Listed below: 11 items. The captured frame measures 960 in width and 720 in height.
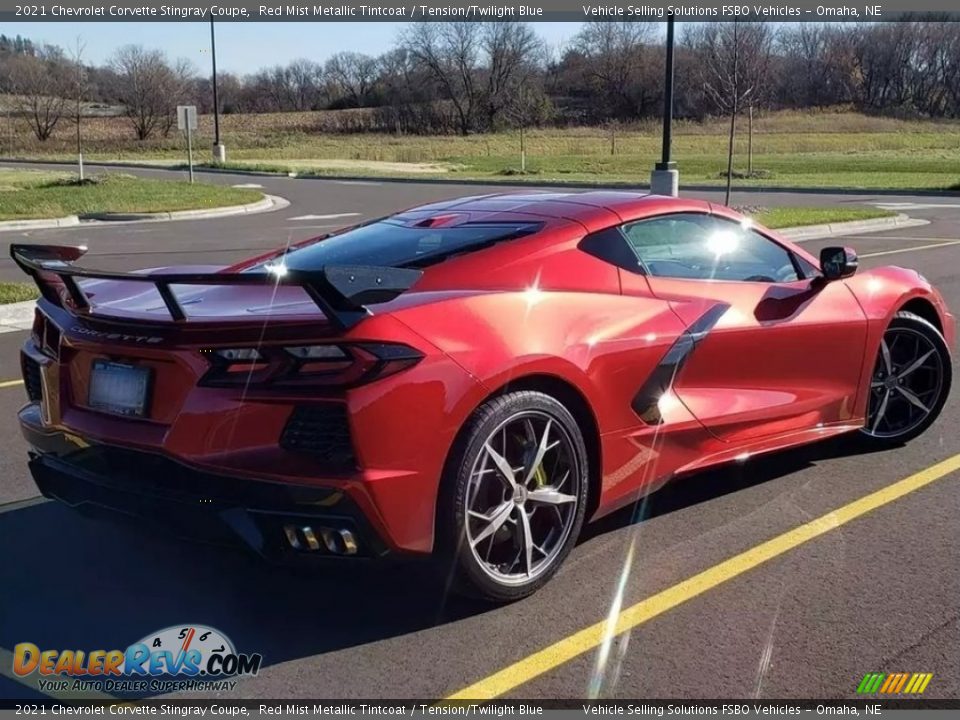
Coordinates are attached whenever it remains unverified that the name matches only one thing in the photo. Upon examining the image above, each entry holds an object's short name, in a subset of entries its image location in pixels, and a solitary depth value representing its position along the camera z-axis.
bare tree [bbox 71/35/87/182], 39.81
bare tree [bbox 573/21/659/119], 103.12
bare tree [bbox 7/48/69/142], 62.75
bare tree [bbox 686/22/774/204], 24.92
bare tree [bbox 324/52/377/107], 116.38
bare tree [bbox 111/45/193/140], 70.50
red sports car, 3.26
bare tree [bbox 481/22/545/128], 104.75
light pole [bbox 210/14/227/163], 48.49
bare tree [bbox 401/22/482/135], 105.00
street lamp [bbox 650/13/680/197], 19.58
